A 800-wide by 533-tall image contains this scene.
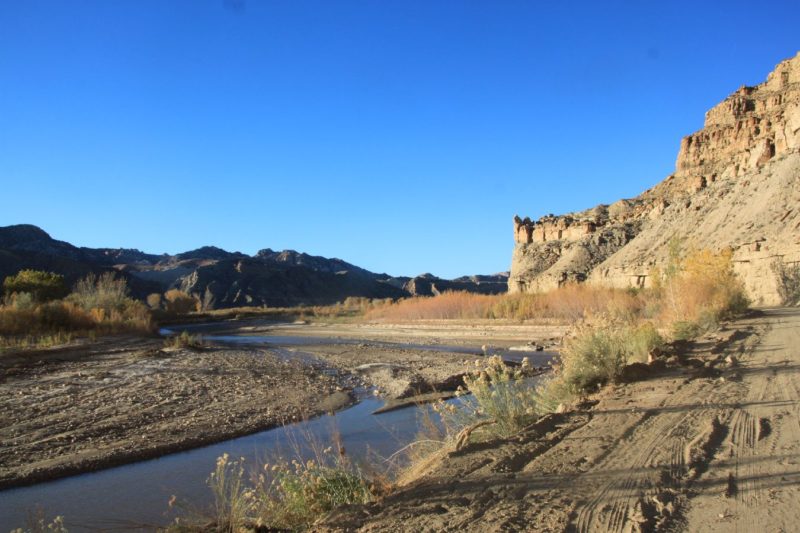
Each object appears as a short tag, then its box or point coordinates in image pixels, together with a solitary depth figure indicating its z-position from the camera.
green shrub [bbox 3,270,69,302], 49.56
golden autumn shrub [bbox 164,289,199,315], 72.56
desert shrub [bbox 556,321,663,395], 8.76
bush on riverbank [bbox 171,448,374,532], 4.68
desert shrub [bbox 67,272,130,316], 44.12
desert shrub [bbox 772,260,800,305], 28.72
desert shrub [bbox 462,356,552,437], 6.45
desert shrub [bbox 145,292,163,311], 81.93
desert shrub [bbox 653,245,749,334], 17.56
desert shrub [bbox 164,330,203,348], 28.22
